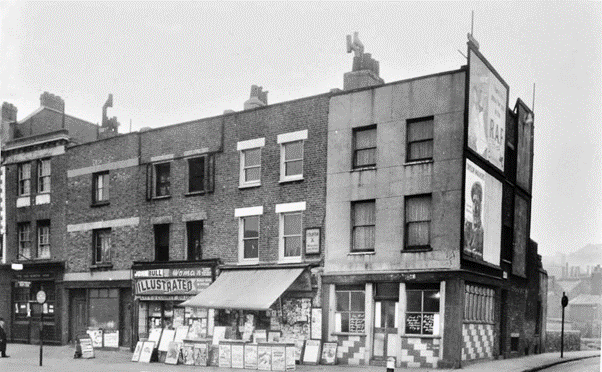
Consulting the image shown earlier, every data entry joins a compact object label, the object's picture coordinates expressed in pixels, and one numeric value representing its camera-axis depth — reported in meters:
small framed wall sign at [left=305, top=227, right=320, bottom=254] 22.38
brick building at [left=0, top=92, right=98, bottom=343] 30.20
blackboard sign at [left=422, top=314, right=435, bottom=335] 19.97
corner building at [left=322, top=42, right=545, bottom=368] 19.81
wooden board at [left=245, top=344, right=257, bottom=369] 20.34
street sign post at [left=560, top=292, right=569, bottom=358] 25.06
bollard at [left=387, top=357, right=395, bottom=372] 14.55
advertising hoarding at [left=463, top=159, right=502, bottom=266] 20.17
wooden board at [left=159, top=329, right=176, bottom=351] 23.42
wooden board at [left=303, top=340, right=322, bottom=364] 21.45
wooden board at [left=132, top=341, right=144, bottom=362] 23.20
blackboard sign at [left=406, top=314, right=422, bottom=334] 20.19
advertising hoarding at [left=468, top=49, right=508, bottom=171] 20.30
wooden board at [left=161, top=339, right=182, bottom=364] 22.28
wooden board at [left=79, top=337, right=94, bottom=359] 24.22
